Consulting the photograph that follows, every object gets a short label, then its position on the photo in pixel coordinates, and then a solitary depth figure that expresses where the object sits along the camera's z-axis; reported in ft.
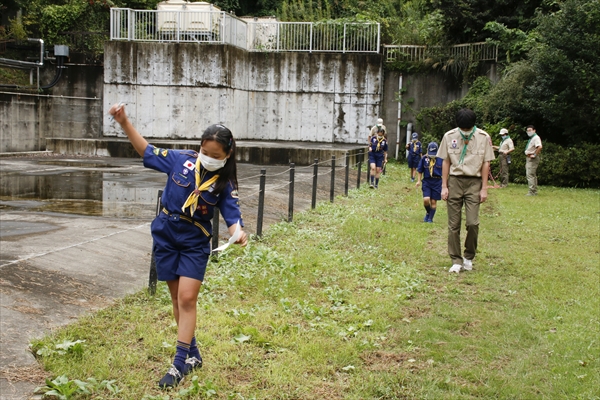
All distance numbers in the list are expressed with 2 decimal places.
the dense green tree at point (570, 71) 72.33
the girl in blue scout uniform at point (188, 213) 16.29
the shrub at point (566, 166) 73.82
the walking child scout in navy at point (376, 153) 62.95
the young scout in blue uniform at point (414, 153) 68.20
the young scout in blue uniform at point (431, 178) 42.80
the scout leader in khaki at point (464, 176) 29.32
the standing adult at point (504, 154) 71.26
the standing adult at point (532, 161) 64.44
